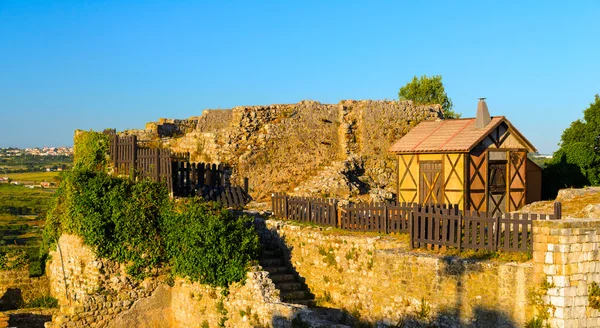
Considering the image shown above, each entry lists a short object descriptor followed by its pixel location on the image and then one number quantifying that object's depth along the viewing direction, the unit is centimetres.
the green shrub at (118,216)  1950
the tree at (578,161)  3081
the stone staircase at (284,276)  1758
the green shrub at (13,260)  2258
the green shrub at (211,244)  1766
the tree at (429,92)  4966
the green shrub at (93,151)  2330
